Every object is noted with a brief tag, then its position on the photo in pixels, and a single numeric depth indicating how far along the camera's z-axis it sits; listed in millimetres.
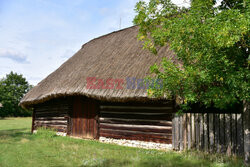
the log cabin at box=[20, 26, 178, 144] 7809
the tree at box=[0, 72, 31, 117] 36125
